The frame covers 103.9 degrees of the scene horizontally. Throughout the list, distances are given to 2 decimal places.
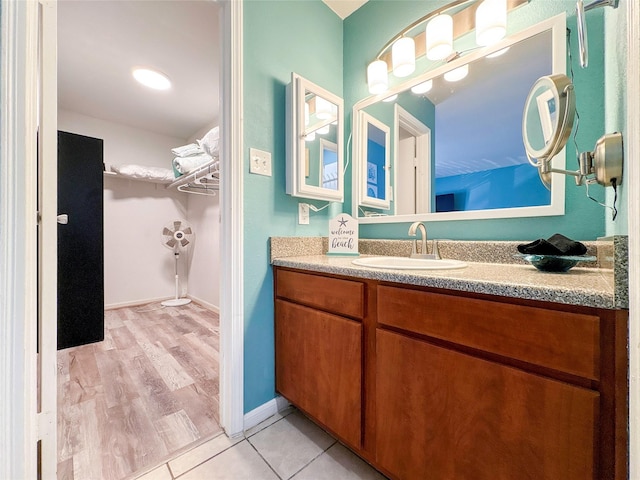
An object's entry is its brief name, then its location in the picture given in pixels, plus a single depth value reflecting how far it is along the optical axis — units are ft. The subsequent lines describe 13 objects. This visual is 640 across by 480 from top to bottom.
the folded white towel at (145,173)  9.55
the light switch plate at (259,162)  4.09
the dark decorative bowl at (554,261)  2.38
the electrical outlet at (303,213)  4.84
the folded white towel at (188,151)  8.73
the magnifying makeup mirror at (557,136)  1.79
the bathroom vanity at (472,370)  1.69
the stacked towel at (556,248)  2.43
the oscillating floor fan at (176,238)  11.07
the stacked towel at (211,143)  7.25
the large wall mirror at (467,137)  3.39
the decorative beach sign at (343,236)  4.49
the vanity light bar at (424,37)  3.82
